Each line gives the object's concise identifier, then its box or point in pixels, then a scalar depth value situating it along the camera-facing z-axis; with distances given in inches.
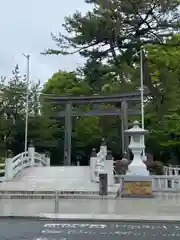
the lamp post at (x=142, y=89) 1253.7
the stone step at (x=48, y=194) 721.0
